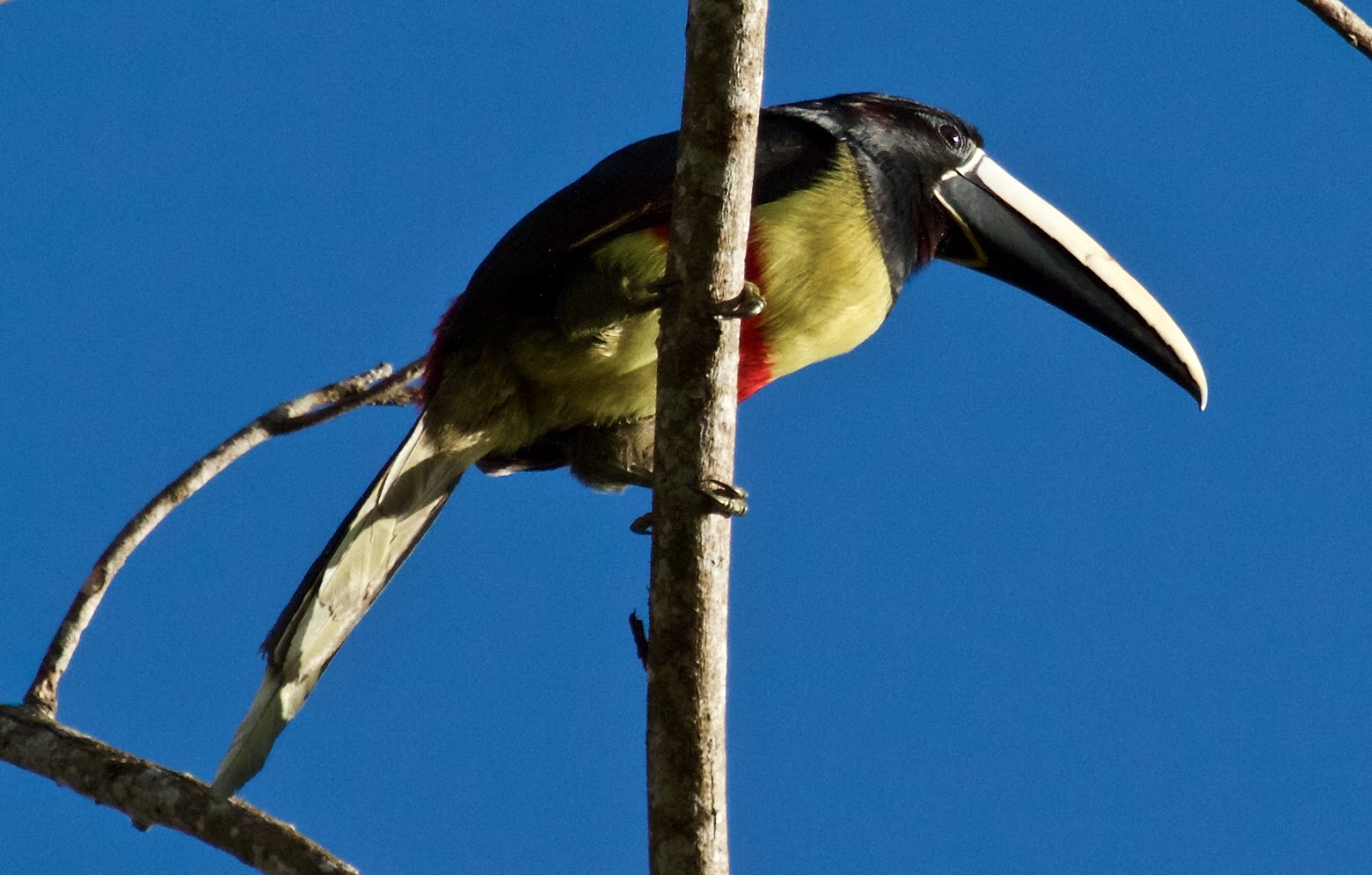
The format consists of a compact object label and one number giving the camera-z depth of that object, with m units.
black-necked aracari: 7.79
